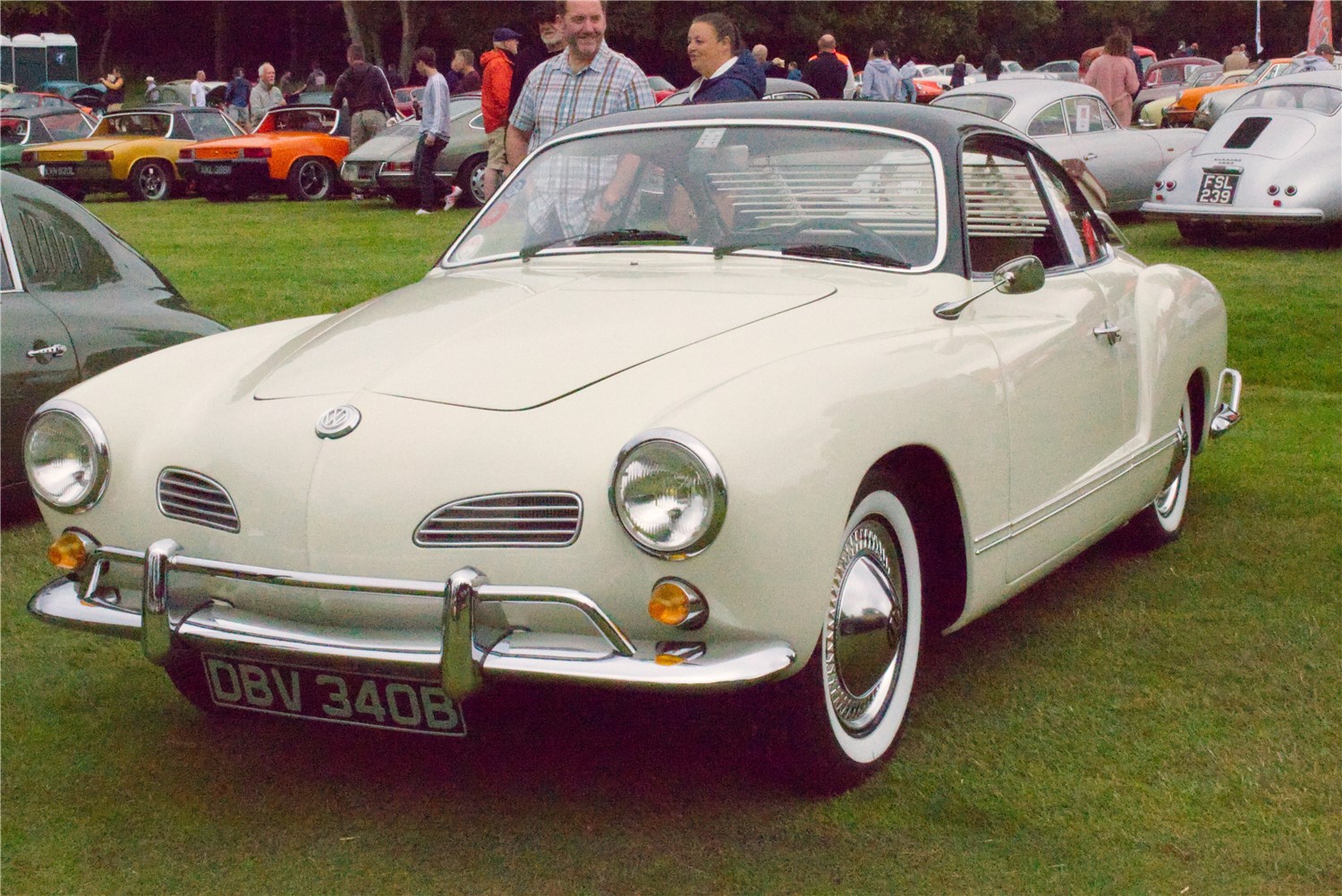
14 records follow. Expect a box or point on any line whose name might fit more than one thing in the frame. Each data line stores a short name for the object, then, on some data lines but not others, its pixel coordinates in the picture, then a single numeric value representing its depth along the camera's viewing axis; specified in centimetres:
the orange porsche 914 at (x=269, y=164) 1936
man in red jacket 970
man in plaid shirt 693
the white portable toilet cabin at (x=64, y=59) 5147
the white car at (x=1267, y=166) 1156
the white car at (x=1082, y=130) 1345
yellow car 1995
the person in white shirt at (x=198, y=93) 3031
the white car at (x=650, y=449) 297
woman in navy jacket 721
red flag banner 2232
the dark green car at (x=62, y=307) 541
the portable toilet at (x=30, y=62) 5019
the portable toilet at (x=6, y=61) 4856
